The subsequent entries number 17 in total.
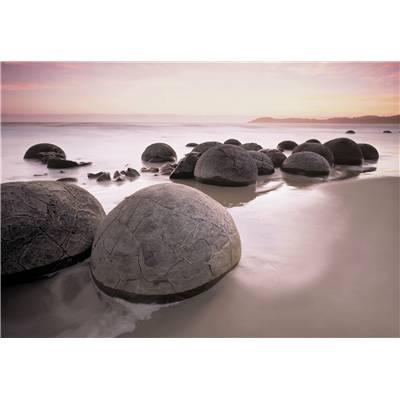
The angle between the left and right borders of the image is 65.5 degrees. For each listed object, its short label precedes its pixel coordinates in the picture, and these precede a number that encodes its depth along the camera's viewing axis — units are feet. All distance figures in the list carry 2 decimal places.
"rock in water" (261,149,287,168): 31.76
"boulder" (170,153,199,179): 25.76
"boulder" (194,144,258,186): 22.89
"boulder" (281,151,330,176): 26.85
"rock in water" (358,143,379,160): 37.14
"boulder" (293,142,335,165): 32.14
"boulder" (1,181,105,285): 9.32
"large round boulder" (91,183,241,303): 8.09
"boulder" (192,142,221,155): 36.15
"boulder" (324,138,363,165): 33.81
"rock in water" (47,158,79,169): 31.12
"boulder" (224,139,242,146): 44.39
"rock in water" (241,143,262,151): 39.22
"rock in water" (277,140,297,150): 50.75
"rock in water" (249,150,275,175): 28.27
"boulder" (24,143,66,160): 35.45
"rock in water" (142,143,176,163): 37.42
